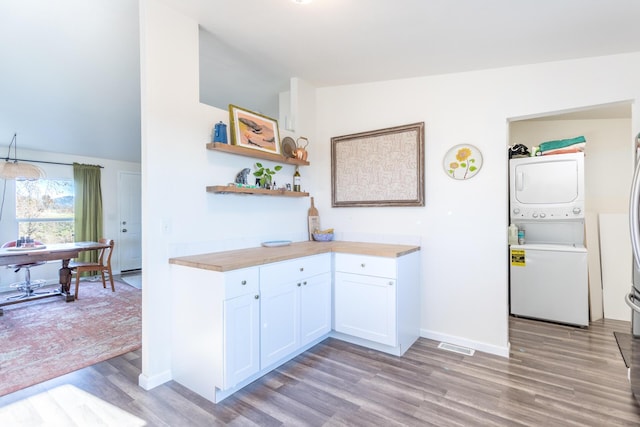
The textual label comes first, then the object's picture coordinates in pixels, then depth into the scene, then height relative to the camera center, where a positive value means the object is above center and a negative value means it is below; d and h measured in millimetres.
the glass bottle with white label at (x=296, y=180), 3318 +358
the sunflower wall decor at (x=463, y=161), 2711 +442
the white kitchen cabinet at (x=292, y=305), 2213 -716
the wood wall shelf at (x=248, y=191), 2439 +197
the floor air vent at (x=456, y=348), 2660 -1198
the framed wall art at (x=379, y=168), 2953 +454
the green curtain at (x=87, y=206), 5457 +179
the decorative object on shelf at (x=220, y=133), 2461 +646
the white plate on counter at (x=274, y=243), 2902 -280
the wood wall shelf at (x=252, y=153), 2447 +528
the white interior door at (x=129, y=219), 6125 -73
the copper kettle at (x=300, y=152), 3219 +637
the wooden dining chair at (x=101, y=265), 4535 -733
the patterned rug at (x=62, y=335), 2412 -1168
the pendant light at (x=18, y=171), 4027 +601
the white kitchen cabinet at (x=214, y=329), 1926 -744
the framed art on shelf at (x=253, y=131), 2621 +747
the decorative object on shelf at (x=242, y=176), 2699 +330
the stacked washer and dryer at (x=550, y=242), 3300 -374
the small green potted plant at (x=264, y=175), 2843 +354
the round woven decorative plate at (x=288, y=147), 3174 +685
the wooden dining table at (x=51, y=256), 3748 -495
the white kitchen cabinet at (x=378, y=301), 2559 -765
